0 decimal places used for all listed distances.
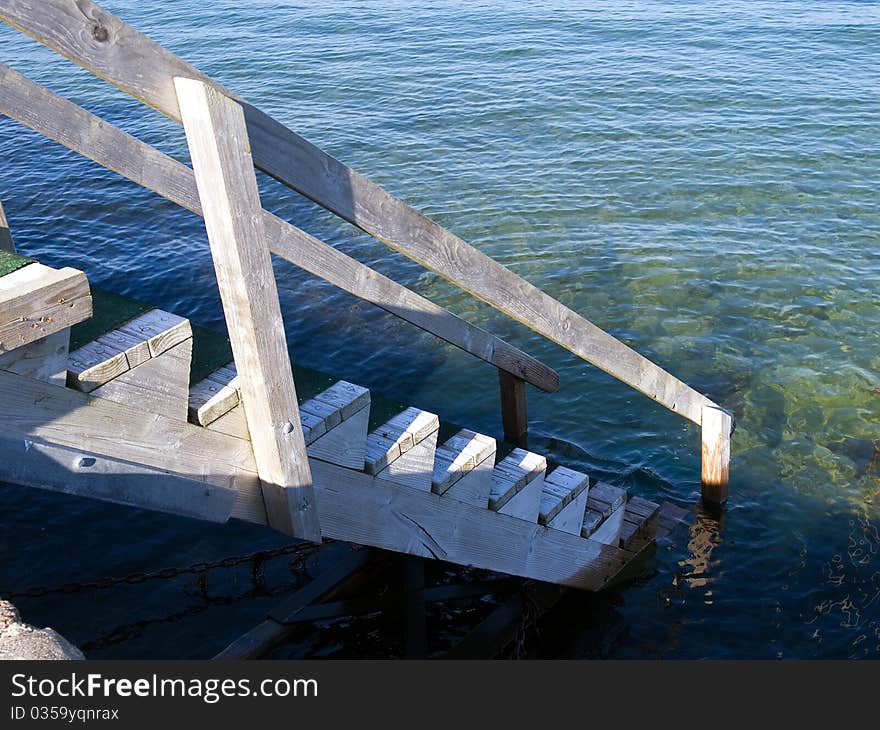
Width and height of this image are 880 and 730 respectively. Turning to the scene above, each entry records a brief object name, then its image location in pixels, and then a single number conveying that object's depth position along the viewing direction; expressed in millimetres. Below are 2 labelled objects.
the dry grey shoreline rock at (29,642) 3225
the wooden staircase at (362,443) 3744
